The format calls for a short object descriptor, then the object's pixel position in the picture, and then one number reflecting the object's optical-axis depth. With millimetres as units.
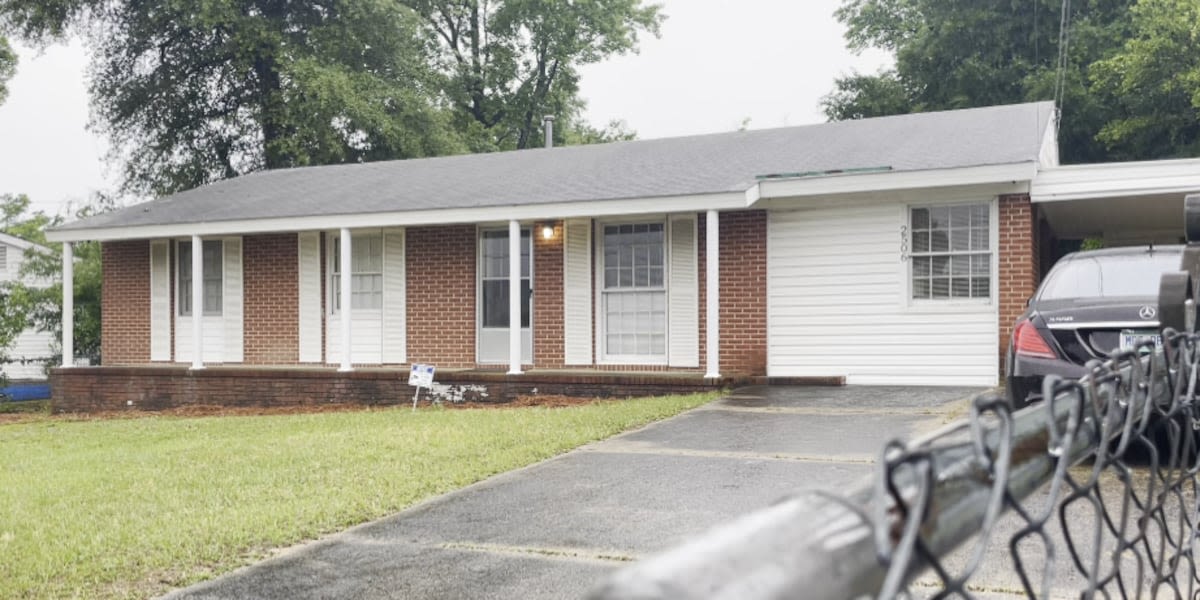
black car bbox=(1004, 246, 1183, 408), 7167
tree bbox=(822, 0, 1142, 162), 27094
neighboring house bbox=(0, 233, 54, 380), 30547
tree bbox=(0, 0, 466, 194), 29891
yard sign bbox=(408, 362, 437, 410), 13320
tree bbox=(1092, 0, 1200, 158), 23672
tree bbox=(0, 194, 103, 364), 22000
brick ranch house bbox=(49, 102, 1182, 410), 13523
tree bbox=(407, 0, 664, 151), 38781
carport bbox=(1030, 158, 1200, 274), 12508
